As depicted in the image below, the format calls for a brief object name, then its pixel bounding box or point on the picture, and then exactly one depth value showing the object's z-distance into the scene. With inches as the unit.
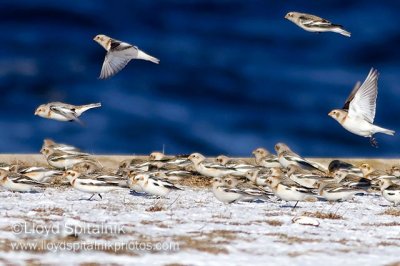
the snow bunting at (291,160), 857.5
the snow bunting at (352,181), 753.6
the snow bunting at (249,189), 696.4
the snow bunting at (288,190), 689.0
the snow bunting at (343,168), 847.7
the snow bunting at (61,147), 894.6
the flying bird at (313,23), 955.2
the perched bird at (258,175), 795.4
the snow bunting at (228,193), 687.1
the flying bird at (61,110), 940.0
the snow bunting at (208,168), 825.5
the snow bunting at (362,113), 814.5
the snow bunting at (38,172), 762.8
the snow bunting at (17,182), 714.2
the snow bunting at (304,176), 786.7
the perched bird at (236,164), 831.7
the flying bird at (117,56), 895.7
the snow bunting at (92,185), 692.7
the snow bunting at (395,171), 862.5
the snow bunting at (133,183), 724.0
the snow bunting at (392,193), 711.7
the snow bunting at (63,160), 847.1
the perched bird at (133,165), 822.5
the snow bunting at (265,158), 895.1
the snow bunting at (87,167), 800.3
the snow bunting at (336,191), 719.7
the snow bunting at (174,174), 807.1
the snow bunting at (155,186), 712.4
